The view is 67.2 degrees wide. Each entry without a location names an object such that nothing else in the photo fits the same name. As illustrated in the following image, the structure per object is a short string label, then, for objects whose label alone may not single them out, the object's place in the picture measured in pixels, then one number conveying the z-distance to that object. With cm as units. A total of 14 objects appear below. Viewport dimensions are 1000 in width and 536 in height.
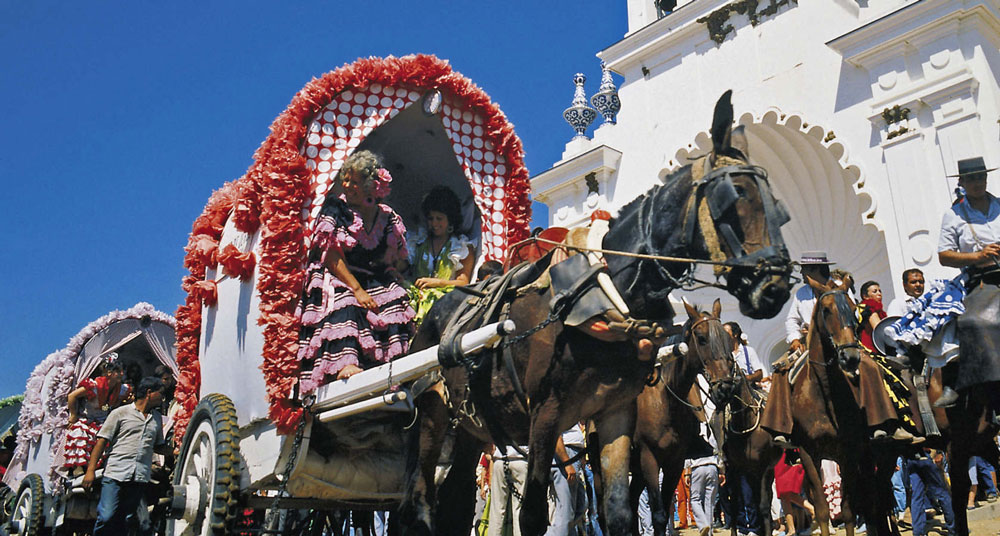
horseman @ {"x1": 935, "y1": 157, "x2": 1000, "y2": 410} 494
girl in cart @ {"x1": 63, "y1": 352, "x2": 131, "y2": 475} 760
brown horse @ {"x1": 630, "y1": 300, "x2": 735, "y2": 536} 646
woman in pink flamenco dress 481
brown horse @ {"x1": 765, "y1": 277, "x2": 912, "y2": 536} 554
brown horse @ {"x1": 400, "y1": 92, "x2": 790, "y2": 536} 334
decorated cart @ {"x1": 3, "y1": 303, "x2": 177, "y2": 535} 845
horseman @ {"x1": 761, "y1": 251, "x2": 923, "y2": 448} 557
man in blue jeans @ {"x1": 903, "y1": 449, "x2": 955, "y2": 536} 731
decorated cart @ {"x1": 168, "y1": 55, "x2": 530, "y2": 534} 464
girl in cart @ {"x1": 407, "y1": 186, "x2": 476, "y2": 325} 555
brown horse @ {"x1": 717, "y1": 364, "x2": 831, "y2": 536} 711
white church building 1114
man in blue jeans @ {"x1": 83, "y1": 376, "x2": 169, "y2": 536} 619
